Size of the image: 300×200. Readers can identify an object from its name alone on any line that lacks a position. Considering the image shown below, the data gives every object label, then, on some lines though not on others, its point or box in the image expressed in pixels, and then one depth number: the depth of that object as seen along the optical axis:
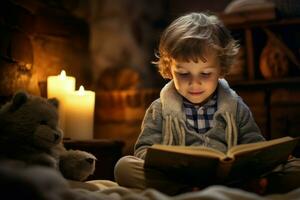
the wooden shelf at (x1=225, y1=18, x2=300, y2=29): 2.04
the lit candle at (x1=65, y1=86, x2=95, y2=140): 1.64
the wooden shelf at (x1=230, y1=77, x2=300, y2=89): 2.00
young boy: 1.37
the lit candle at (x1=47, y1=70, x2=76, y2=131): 1.62
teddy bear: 1.10
